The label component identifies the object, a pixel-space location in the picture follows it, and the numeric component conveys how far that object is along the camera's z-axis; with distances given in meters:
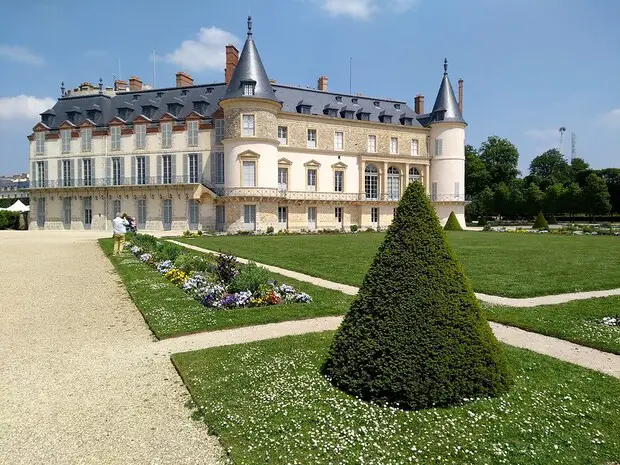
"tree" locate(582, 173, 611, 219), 44.59
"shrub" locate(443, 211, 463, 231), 36.53
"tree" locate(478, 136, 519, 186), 58.66
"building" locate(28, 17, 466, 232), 32.62
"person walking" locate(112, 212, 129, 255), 15.81
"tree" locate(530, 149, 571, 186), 72.56
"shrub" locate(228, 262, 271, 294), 8.03
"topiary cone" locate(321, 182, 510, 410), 3.70
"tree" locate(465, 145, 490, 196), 57.50
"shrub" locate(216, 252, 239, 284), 8.95
